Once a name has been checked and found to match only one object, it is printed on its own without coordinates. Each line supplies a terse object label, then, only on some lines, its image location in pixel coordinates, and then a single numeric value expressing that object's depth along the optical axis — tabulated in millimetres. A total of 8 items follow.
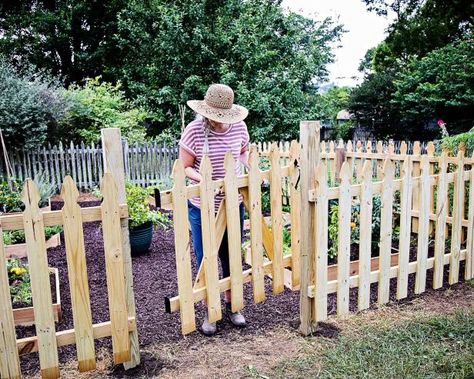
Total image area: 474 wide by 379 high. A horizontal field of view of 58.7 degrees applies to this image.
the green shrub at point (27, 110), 10438
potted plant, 5117
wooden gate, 2723
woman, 3084
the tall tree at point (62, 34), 18469
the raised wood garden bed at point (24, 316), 3275
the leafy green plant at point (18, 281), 3699
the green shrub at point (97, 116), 12523
